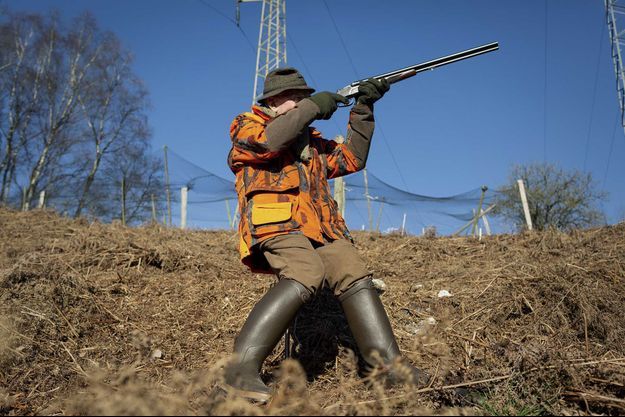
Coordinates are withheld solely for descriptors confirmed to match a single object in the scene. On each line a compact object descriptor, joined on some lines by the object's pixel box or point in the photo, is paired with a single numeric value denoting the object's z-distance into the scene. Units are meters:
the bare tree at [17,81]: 21.00
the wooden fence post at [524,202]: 10.88
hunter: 2.49
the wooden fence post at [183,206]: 11.81
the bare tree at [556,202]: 24.55
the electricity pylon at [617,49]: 17.68
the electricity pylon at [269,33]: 18.14
